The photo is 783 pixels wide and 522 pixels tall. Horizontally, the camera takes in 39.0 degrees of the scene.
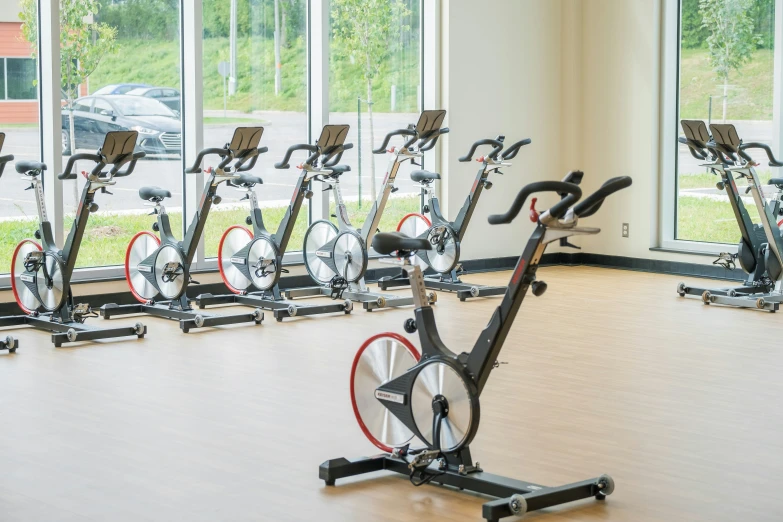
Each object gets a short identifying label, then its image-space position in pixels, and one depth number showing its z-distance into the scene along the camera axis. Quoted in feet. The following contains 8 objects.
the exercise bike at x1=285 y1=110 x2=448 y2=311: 27.22
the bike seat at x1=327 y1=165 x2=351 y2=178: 26.89
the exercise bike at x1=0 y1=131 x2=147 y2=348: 23.27
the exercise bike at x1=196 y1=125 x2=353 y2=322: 26.45
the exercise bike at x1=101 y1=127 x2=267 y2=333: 25.26
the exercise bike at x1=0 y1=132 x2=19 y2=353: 21.57
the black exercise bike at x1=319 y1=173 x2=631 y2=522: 11.46
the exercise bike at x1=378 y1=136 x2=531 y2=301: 28.46
